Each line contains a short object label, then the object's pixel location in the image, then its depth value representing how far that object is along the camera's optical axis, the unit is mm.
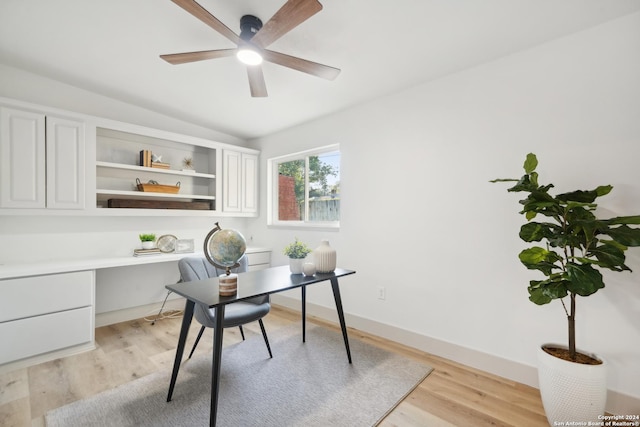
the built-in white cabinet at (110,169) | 2463
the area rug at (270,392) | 1691
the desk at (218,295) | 1521
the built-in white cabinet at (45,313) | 2189
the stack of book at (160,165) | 3330
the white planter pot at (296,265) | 2312
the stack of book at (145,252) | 3137
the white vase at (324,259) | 2311
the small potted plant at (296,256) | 2316
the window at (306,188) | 3516
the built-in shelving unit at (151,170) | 3117
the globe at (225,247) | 1707
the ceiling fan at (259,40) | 1426
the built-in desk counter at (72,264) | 2246
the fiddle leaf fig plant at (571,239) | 1487
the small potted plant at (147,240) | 3250
